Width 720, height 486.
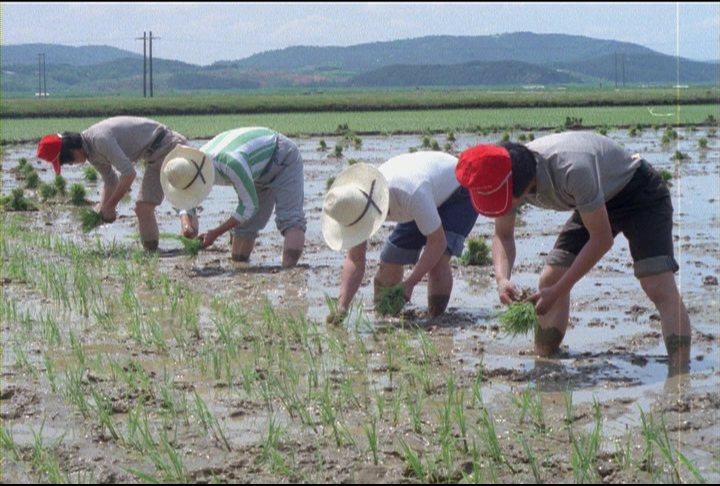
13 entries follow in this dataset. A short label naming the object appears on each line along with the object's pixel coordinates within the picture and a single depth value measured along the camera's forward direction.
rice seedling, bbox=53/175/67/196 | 24.86
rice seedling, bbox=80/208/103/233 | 17.01
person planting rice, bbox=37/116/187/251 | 15.73
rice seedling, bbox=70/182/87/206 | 23.56
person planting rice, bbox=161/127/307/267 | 13.87
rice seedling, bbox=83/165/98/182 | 28.95
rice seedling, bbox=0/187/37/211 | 22.93
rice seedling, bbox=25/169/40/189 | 26.93
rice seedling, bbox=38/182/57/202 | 24.36
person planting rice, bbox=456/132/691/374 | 8.64
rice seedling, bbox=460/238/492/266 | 15.03
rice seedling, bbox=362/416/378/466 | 7.02
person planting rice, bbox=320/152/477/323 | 10.63
